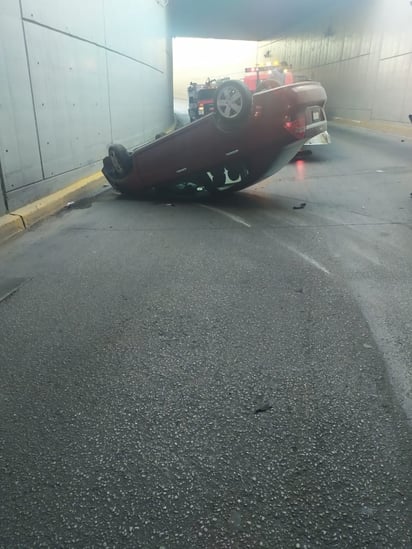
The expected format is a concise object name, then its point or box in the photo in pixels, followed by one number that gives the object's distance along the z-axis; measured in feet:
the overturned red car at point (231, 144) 19.60
